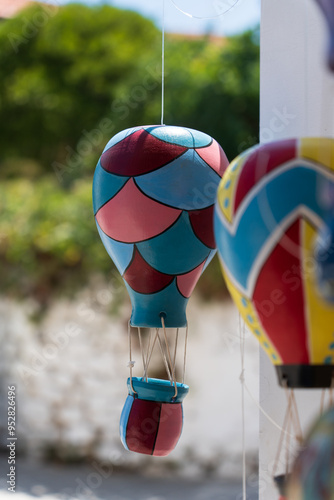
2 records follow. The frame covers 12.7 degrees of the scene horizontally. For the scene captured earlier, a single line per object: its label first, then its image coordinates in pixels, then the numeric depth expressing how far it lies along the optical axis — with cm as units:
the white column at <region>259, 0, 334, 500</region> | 129
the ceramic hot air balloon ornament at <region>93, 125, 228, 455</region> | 124
